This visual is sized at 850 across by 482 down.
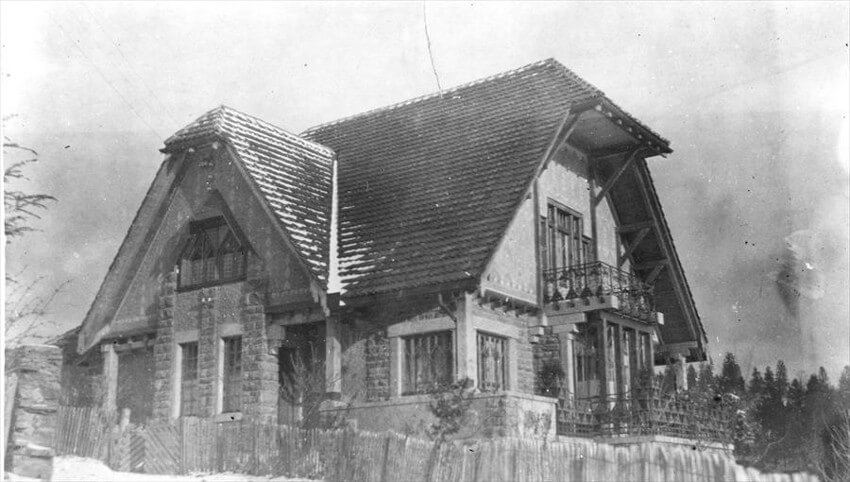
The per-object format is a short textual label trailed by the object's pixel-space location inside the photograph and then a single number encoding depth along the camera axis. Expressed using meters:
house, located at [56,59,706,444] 18.58
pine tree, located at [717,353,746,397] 24.72
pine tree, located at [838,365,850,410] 16.03
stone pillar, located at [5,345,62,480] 12.00
